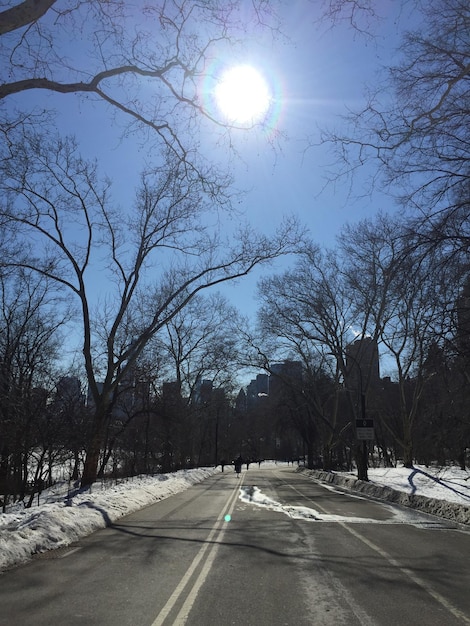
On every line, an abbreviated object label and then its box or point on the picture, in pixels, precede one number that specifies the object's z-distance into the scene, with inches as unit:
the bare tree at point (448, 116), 379.6
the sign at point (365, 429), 1094.4
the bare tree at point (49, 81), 289.3
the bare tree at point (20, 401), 601.3
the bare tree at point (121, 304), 833.5
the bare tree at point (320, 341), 1389.0
